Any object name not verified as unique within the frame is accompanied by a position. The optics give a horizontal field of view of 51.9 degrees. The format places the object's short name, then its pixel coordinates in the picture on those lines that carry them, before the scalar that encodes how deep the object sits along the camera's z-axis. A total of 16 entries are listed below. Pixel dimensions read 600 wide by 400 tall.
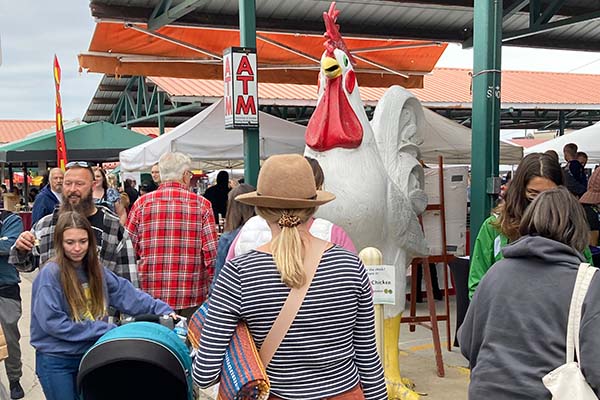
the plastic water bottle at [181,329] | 2.92
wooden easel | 5.26
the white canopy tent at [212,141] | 7.45
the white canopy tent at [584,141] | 10.73
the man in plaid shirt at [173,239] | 4.50
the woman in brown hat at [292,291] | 2.03
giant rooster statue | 3.94
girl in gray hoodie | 2.18
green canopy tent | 10.91
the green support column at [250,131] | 5.86
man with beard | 3.83
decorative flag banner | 6.66
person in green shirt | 3.22
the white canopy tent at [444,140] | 7.80
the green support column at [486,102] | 4.75
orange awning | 8.34
